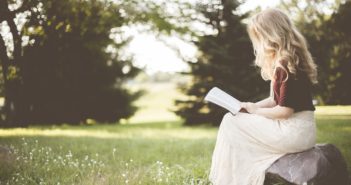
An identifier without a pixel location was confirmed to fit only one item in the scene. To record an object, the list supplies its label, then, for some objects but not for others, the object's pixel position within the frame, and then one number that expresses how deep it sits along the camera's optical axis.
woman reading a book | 3.75
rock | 3.63
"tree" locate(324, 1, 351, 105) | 6.27
